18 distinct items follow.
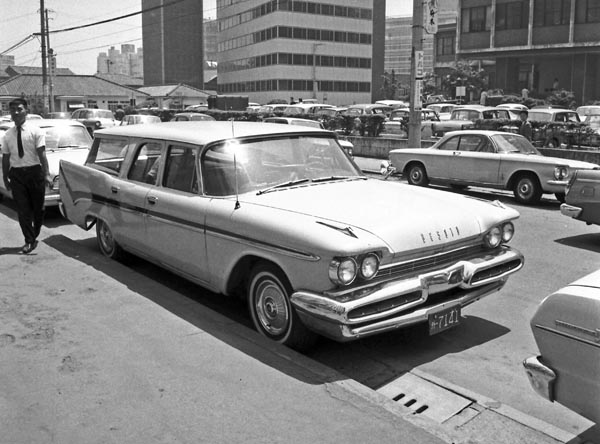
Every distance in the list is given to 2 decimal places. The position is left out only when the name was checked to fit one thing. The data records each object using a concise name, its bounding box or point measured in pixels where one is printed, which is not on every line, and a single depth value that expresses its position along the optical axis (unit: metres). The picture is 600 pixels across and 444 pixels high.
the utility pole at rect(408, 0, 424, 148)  16.16
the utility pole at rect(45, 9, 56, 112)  43.25
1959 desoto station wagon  4.40
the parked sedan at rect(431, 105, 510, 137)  24.70
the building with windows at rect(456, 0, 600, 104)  48.03
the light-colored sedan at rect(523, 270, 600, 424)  3.03
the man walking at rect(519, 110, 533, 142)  18.84
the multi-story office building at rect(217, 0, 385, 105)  91.94
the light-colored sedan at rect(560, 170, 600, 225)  8.86
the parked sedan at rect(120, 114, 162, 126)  31.15
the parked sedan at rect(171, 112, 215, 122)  30.48
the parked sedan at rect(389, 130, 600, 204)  12.17
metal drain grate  4.12
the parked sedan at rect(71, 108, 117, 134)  30.25
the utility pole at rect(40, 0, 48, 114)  43.03
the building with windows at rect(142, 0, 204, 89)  137.00
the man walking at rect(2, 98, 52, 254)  7.73
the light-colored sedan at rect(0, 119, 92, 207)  11.08
